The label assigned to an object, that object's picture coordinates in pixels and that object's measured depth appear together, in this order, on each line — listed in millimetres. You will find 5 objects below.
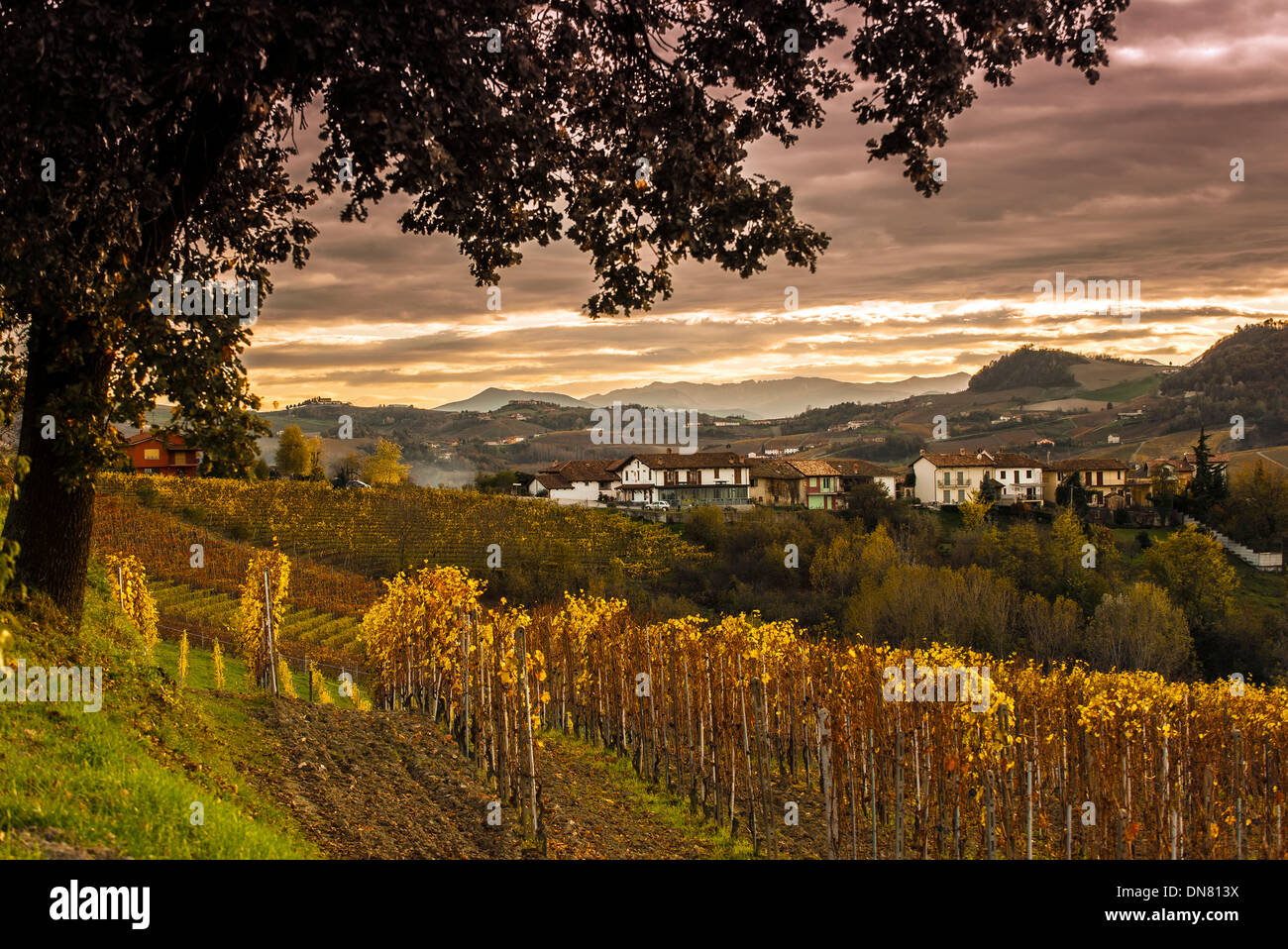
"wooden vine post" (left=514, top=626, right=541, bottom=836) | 11414
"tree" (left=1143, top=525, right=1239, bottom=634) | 55875
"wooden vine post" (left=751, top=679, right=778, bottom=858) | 13914
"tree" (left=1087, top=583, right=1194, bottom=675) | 48812
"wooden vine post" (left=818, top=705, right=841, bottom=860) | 12586
